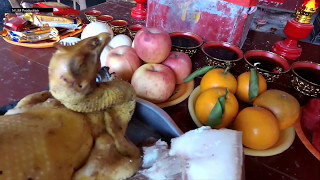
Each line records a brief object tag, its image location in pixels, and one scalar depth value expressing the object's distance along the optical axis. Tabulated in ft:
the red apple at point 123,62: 2.34
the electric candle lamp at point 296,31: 3.01
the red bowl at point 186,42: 2.88
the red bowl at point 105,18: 3.76
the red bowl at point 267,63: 2.53
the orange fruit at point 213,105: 1.92
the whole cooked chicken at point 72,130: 1.08
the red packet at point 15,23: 3.22
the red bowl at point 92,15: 3.86
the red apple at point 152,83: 2.15
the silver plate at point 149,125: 1.77
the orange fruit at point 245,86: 2.21
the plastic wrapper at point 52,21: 3.33
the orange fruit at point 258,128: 1.79
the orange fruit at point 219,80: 2.14
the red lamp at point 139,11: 4.48
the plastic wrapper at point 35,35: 3.18
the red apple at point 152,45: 2.34
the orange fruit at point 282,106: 1.94
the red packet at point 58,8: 3.79
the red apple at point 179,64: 2.47
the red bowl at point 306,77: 2.51
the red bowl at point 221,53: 2.62
